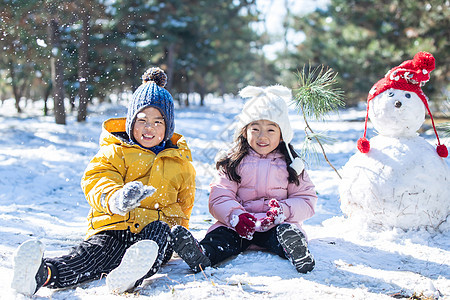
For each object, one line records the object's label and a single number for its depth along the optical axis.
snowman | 3.10
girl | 2.72
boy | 2.10
